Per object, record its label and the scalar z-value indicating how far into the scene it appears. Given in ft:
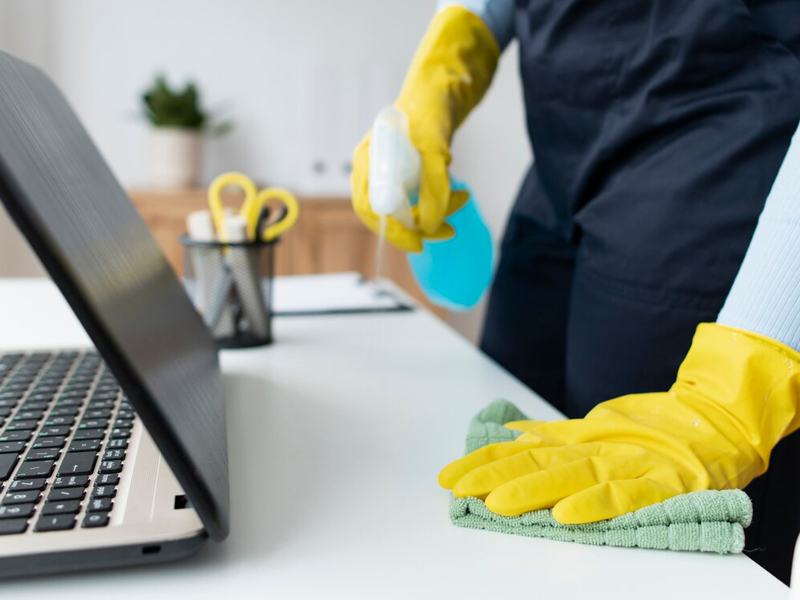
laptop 1.17
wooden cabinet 8.75
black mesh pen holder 3.20
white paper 4.09
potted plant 9.14
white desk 1.32
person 1.77
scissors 3.34
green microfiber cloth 1.46
